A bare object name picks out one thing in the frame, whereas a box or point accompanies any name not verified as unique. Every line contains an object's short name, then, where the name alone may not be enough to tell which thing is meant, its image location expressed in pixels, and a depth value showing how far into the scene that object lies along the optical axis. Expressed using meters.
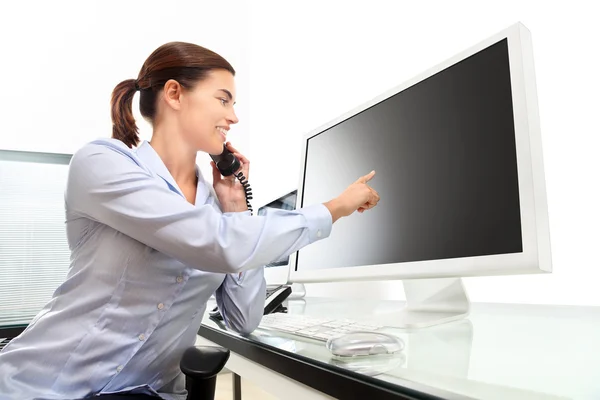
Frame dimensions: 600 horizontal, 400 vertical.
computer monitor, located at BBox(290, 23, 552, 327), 0.80
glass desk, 0.53
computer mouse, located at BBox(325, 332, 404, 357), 0.73
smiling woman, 0.82
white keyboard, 0.90
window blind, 2.71
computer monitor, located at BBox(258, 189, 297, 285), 1.79
